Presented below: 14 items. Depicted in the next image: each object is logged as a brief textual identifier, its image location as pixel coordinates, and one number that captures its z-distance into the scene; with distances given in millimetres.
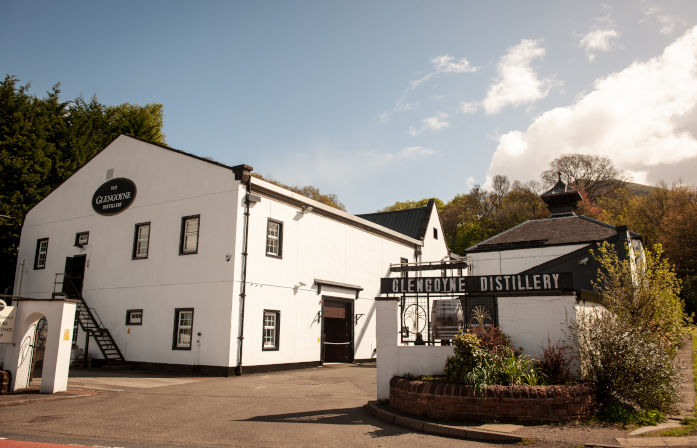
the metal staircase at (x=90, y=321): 20609
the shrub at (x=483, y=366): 8930
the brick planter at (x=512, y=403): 8344
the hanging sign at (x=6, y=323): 12375
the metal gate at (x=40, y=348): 17331
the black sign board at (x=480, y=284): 10078
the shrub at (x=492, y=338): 9633
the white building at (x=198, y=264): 18891
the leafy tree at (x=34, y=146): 28906
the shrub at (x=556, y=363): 9250
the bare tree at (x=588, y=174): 53344
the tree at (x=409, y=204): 68188
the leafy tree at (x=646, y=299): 11500
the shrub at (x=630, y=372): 8969
